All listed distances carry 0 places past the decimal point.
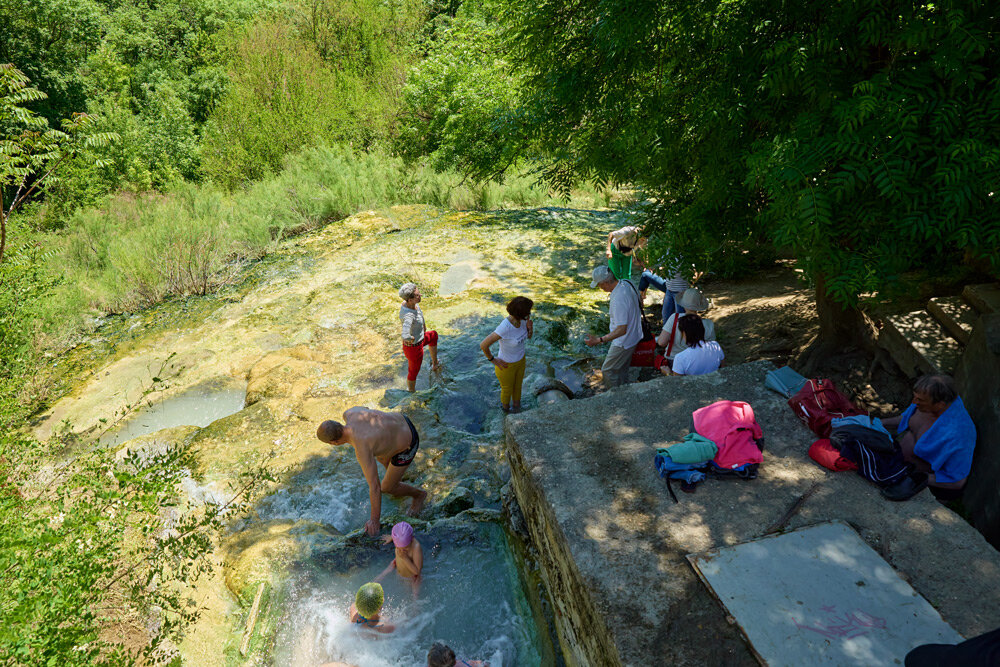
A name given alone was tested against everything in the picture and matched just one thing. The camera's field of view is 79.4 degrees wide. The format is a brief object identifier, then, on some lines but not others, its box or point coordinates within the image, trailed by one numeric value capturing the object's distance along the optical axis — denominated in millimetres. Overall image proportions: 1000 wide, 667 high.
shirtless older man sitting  3760
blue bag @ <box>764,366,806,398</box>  4527
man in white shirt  5535
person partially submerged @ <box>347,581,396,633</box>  4195
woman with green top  6332
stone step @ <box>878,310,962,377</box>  4766
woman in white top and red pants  6520
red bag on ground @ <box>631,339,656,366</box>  6172
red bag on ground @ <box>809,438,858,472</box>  3746
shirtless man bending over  4723
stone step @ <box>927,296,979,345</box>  4789
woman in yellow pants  5604
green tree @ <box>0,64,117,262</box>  5594
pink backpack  3812
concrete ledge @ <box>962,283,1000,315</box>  4568
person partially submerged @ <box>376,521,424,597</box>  4457
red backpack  4113
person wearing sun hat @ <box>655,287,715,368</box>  5535
